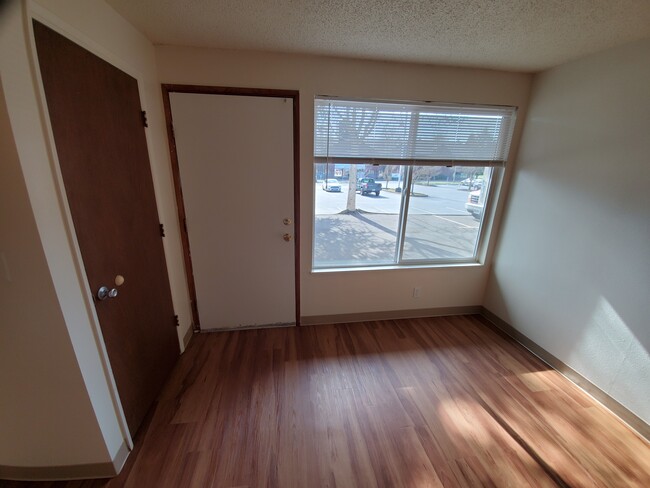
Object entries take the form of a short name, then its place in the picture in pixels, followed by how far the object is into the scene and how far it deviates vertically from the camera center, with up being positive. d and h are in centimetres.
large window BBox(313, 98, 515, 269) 207 +0
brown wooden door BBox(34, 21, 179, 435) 101 -16
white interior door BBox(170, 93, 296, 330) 188 -23
